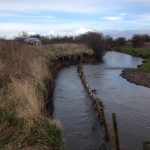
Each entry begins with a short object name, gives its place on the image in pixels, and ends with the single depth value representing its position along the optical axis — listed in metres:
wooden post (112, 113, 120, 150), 6.95
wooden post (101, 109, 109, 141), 8.73
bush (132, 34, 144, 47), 54.42
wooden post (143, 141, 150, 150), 5.65
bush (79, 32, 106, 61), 36.79
